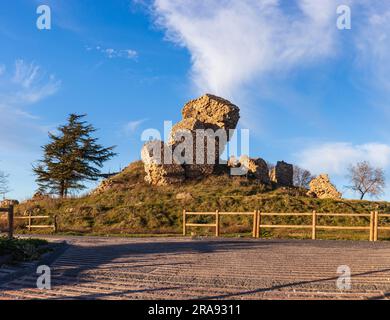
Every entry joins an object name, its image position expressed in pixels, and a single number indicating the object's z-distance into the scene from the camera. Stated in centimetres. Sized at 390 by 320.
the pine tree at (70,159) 4706
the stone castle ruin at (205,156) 4075
